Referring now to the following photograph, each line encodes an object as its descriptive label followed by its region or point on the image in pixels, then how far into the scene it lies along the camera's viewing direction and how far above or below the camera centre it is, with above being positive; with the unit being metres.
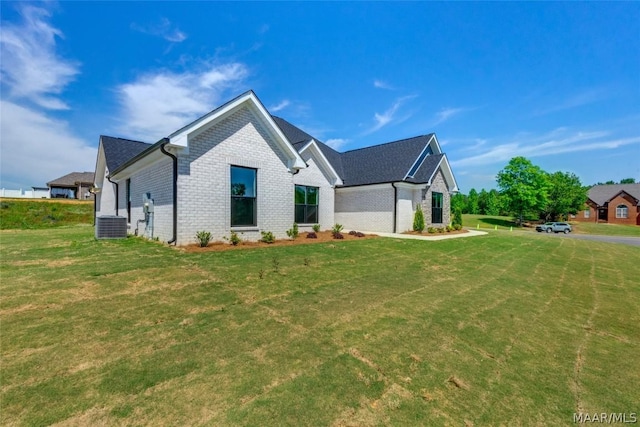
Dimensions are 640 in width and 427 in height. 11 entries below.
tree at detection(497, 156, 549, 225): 38.62 +4.03
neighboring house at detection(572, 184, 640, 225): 43.91 +1.61
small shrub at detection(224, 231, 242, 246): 10.18 -1.06
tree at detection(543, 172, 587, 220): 40.75 +2.61
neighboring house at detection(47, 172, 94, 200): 43.19 +3.91
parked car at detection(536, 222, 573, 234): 32.88 -1.62
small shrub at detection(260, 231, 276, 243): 11.05 -1.04
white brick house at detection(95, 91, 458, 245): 9.77 +1.42
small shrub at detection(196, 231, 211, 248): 9.51 -0.94
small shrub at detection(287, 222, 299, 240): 12.25 -0.94
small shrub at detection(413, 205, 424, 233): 17.41 -0.56
